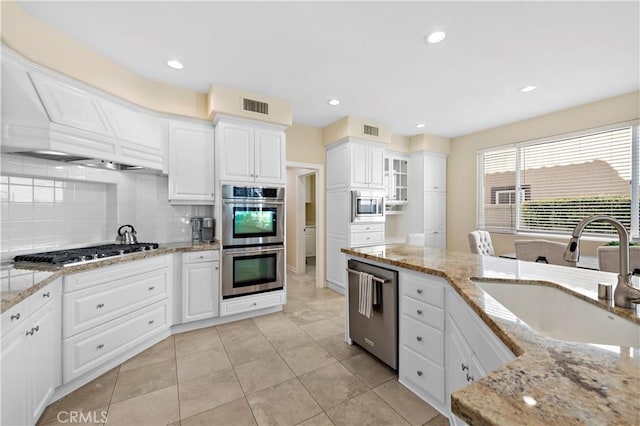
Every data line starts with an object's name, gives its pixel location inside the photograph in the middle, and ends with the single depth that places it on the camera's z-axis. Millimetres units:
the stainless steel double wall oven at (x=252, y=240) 3102
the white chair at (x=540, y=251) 2893
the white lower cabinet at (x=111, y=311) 1963
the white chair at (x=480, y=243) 3604
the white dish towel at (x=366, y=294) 2199
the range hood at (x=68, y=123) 1883
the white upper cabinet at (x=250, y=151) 3143
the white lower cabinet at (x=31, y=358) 1318
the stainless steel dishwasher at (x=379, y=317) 2078
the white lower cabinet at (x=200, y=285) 2912
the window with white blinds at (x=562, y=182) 3365
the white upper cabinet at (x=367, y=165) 4219
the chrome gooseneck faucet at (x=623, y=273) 995
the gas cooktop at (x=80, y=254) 1993
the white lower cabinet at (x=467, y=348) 987
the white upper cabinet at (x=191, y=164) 3064
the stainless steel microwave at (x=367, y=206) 4172
